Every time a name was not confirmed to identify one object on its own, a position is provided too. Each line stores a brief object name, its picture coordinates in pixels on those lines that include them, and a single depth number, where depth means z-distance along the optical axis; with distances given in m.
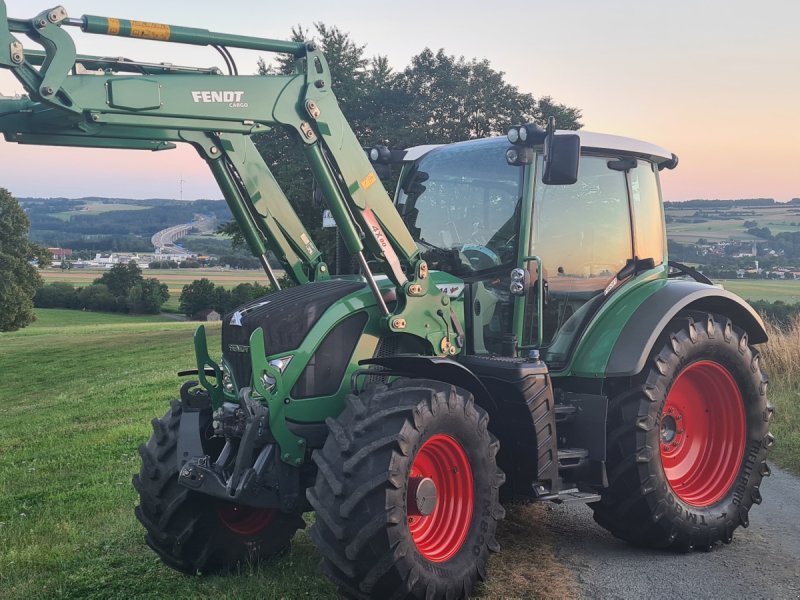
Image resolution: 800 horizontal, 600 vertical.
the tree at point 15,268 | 44.78
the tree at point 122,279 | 69.19
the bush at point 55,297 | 70.56
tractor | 4.39
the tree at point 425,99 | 29.11
